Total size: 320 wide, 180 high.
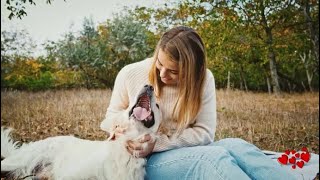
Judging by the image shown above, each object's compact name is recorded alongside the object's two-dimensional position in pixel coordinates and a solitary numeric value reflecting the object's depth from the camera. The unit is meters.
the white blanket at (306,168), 1.98
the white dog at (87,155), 1.46
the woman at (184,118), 1.45
